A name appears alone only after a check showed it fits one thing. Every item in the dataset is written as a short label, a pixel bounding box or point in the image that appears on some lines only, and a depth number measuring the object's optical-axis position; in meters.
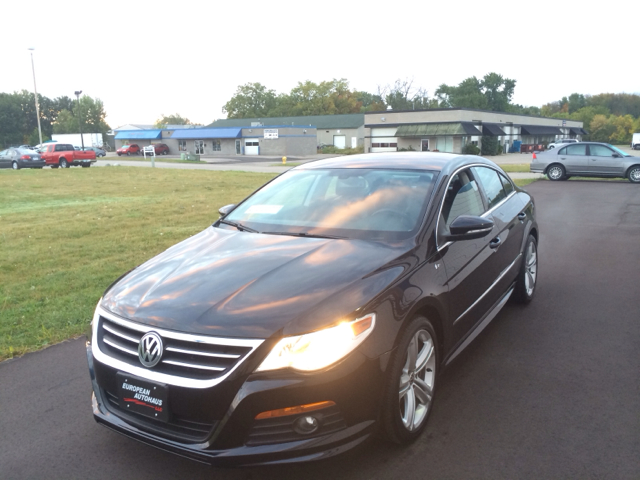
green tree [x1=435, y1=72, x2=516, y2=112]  121.31
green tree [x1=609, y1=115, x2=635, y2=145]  97.56
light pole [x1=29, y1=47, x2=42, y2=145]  44.67
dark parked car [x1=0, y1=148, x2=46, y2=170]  36.78
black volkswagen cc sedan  2.59
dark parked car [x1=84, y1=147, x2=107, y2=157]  64.65
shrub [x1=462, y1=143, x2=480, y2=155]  50.69
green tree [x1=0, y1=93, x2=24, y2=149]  106.06
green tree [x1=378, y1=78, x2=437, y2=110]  104.44
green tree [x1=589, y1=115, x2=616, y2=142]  96.94
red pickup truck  38.94
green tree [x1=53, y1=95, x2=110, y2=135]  108.56
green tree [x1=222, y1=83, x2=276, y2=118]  113.31
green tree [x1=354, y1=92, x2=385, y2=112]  98.88
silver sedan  21.41
